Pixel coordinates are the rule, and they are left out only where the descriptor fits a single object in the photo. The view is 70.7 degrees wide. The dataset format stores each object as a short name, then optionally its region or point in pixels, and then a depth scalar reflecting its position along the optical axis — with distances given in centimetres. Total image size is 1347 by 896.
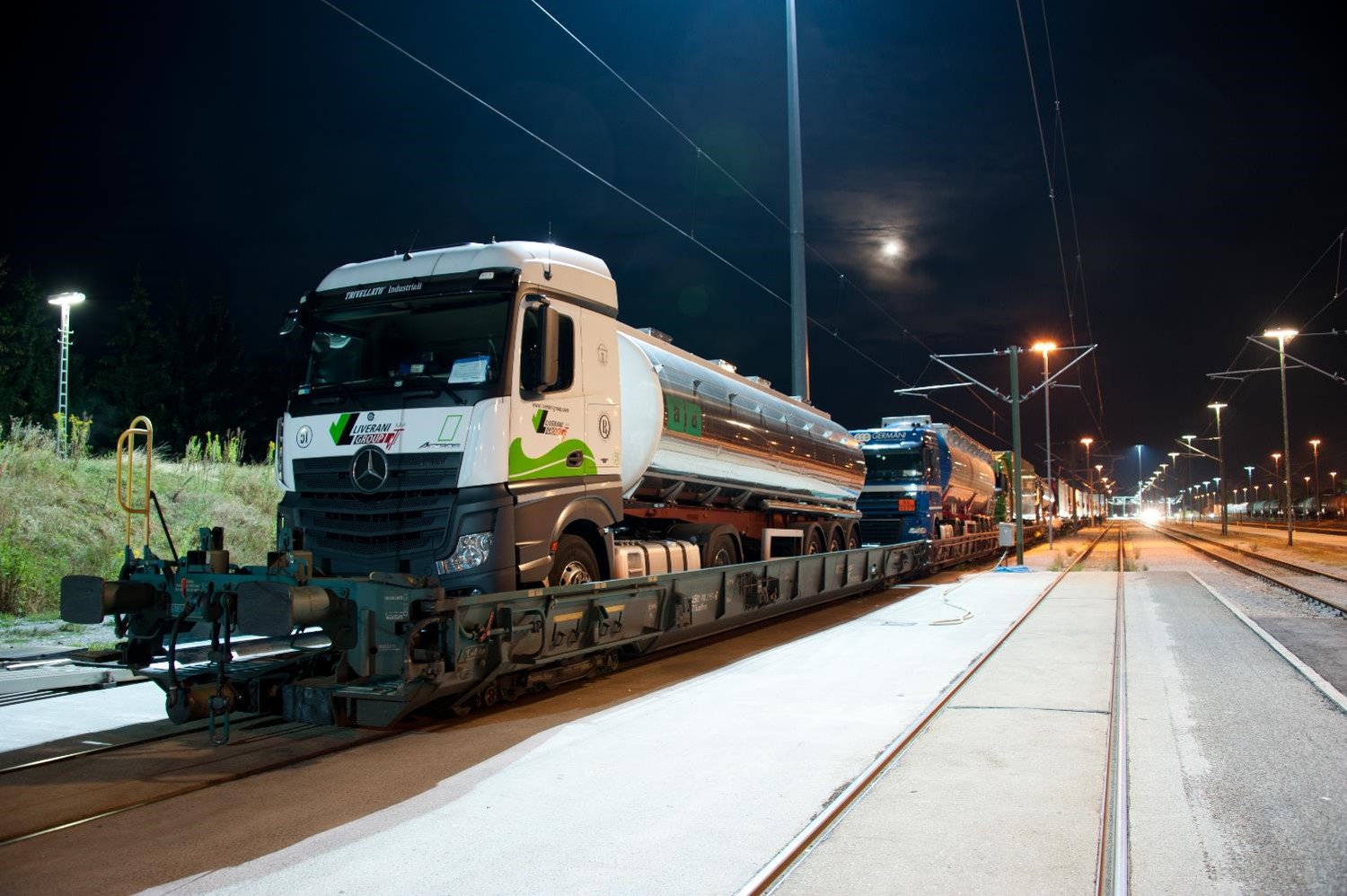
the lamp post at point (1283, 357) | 3087
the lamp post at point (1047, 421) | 3559
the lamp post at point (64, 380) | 1747
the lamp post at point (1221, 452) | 5228
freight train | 643
